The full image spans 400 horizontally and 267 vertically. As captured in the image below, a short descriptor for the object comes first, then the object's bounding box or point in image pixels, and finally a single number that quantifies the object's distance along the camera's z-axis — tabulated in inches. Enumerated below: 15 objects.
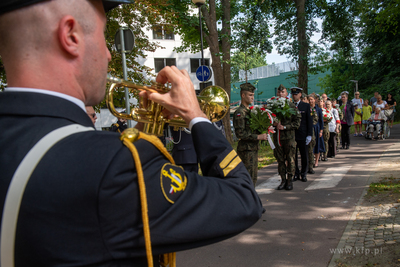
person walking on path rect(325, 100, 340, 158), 421.7
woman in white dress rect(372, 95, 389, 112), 592.3
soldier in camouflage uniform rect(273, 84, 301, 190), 268.1
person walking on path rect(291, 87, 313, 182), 302.5
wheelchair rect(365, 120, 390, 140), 574.6
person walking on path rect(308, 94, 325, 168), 357.7
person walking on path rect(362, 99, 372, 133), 608.7
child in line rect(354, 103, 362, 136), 615.2
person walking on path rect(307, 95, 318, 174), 336.2
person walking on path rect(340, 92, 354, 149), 484.7
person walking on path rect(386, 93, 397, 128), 632.9
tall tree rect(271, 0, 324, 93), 642.8
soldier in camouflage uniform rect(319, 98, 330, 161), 401.9
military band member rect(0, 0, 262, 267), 29.9
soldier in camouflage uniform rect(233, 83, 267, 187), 225.3
